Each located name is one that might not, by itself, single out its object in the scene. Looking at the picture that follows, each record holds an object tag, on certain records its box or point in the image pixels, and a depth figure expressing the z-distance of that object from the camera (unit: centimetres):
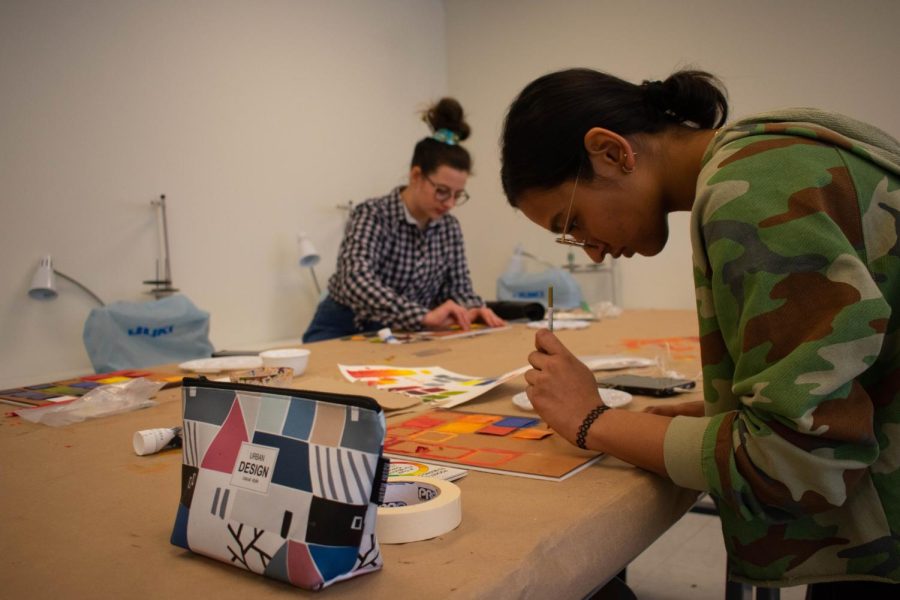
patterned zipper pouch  55
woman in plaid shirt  245
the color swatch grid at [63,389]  137
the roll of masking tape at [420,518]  64
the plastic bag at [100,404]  120
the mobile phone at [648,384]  122
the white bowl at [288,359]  152
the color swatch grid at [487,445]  86
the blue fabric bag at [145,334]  241
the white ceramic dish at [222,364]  161
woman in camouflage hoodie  67
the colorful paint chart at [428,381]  125
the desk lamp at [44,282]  266
